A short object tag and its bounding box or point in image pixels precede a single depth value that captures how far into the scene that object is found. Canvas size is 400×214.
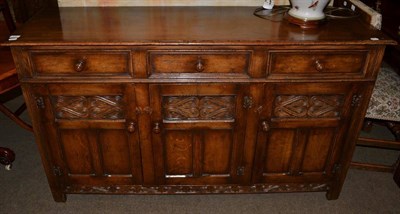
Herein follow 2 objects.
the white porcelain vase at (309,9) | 1.74
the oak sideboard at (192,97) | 1.64
